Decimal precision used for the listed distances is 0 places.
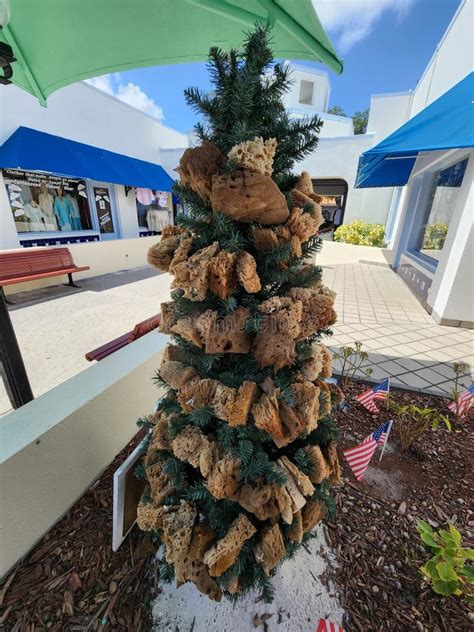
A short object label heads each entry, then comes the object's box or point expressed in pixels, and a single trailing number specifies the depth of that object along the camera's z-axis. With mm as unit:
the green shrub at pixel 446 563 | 1103
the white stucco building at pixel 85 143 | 6645
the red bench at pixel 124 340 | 2439
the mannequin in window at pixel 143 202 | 10516
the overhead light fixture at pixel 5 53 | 1115
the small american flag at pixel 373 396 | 2194
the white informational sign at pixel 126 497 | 1223
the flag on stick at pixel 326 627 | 1055
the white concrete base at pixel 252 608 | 1156
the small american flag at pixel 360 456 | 1604
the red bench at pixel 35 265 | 5332
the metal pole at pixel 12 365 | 1990
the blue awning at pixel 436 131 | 3073
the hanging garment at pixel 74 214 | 8538
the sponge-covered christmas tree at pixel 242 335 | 896
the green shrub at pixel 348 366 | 2527
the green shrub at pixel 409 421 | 1982
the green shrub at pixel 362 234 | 12234
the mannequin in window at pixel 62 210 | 8156
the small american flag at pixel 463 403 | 2266
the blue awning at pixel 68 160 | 6172
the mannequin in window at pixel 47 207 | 7723
